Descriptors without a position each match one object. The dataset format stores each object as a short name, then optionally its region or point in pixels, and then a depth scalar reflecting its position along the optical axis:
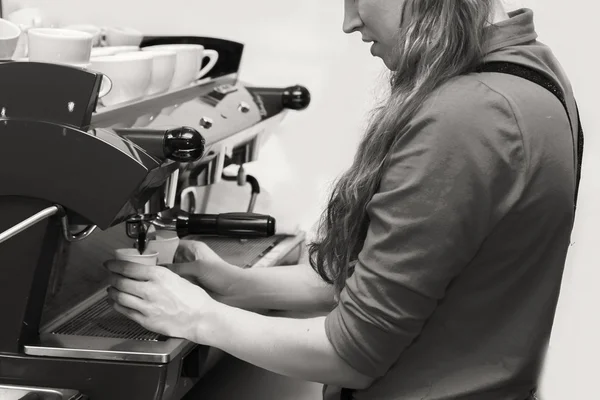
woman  1.53
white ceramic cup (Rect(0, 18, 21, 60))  1.84
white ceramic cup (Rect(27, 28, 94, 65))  1.83
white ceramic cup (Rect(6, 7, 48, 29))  2.34
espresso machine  1.62
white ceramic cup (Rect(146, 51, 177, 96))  2.05
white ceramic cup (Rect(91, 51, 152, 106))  1.94
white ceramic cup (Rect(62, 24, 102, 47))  2.28
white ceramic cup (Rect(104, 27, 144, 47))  2.32
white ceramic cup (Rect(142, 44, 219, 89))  2.19
